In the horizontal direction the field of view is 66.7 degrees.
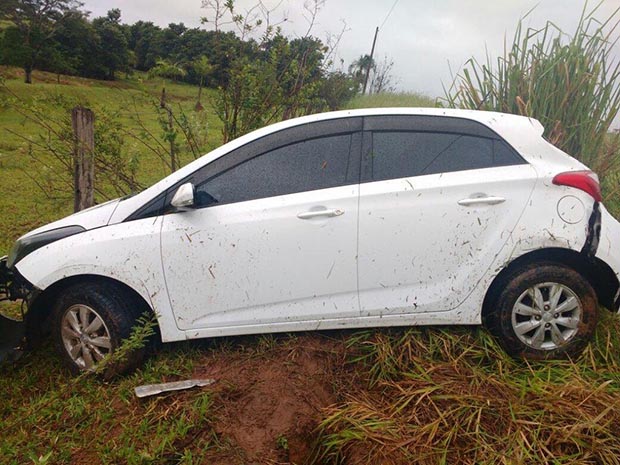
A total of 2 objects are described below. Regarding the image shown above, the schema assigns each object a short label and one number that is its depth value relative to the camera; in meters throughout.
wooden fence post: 4.57
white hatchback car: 2.72
